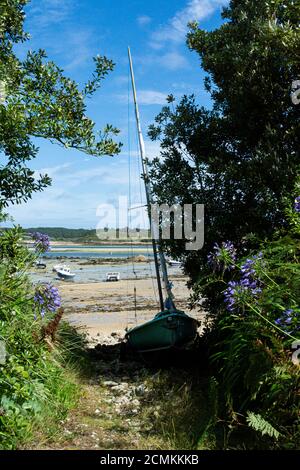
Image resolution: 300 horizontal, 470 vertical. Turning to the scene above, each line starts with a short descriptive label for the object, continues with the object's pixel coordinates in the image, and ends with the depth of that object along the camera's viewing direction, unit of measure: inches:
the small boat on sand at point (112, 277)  2041.1
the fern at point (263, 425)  200.1
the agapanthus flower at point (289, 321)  217.2
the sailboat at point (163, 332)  413.4
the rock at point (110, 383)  354.0
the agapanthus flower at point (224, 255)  247.1
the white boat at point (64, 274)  2087.4
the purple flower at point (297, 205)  260.1
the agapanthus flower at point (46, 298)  280.7
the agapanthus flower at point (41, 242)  312.2
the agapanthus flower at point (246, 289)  233.0
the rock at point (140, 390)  330.0
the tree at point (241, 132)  360.5
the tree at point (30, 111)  259.0
